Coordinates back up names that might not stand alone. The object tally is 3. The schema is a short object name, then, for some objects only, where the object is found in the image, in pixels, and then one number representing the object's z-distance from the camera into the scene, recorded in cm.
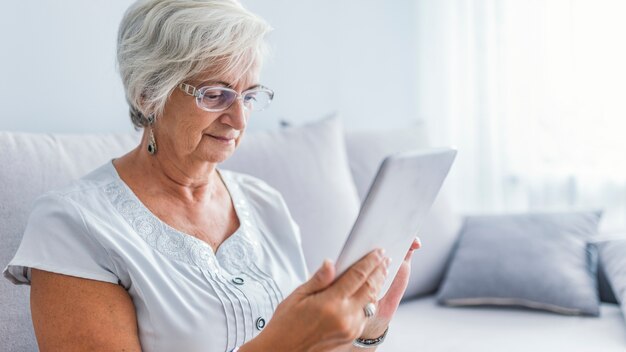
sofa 145
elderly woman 120
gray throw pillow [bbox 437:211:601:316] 204
